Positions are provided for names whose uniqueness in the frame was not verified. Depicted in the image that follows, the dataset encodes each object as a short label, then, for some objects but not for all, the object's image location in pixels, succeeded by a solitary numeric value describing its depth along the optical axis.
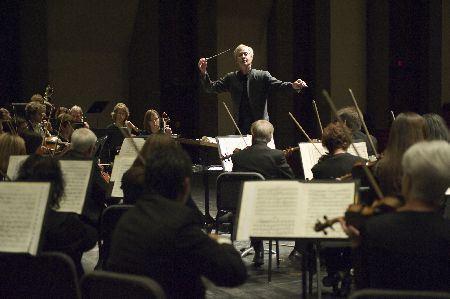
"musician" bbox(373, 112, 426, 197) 6.98
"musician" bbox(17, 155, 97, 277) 6.24
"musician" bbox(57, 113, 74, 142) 14.45
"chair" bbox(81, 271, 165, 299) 4.35
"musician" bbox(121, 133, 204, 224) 6.80
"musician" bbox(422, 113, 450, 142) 9.55
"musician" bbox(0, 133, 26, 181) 9.01
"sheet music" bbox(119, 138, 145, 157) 10.23
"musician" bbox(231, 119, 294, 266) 11.18
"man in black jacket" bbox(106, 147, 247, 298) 4.69
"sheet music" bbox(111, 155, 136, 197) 9.64
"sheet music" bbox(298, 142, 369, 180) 10.55
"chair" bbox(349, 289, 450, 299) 4.11
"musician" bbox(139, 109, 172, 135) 16.39
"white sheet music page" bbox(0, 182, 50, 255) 5.59
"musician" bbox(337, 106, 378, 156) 11.50
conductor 13.32
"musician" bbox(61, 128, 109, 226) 9.24
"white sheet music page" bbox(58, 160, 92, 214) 7.86
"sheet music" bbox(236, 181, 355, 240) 6.21
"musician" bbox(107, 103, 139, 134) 17.71
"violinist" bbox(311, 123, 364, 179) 9.48
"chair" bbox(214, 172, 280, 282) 10.64
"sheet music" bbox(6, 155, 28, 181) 8.71
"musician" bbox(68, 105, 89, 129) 18.28
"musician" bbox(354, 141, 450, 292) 4.66
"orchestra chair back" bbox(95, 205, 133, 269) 7.87
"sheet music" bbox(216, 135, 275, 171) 12.05
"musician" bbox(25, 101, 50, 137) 15.21
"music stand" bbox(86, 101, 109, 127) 21.17
